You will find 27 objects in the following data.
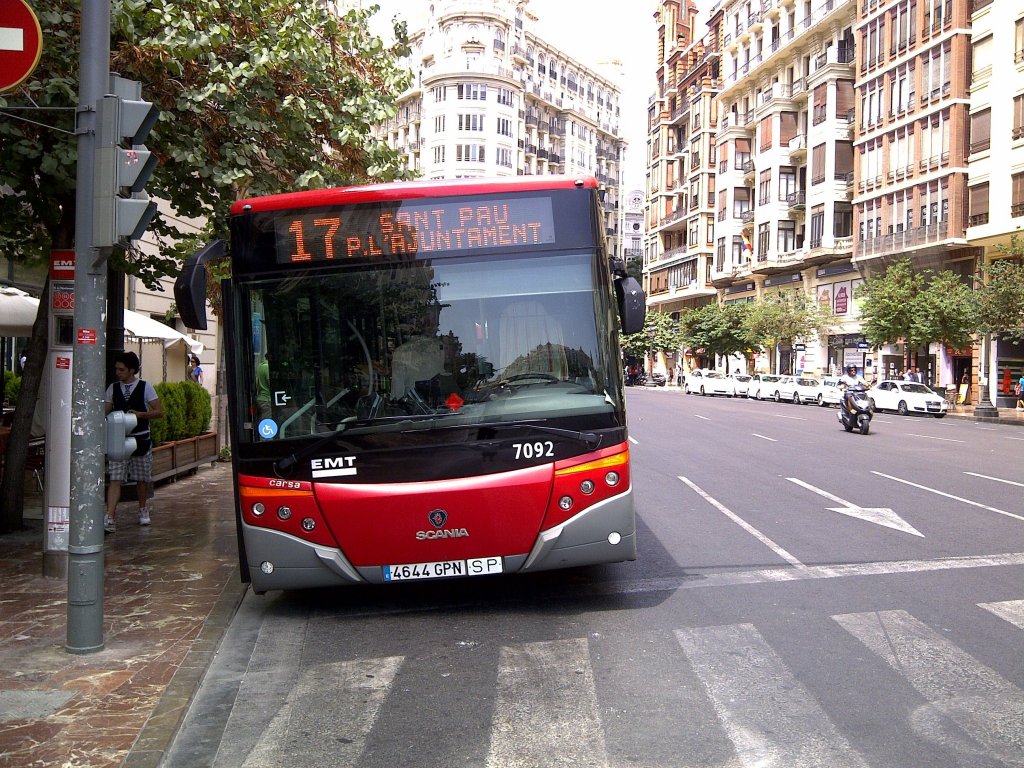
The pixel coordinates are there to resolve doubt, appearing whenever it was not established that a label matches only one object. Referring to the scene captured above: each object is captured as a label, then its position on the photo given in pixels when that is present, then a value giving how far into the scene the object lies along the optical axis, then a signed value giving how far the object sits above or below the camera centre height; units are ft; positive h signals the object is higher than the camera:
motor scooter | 78.23 -3.61
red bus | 21.36 -0.43
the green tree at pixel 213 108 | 27.78 +7.91
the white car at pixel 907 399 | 119.65 -4.31
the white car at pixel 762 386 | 164.96 -3.68
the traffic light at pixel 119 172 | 18.79 +3.68
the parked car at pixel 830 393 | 143.02 -4.16
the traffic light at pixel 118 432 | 21.70 -1.44
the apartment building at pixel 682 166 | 241.35 +51.93
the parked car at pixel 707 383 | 185.88 -3.62
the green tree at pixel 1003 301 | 111.34 +7.08
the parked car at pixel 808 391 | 149.38 -4.13
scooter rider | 79.69 -1.52
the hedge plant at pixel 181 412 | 47.32 -2.31
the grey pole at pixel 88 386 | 18.79 -0.36
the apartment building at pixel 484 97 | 288.92 +81.33
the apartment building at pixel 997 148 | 124.98 +27.71
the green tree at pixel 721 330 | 202.90 +7.19
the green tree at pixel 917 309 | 123.44 +7.01
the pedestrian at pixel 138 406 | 33.37 -1.32
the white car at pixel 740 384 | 180.23 -3.57
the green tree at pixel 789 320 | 170.60 +7.69
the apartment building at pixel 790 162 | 169.99 +38.63
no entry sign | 20.04 +6.57
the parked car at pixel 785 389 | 157.28 -4.02
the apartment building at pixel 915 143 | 135.54 +32.20
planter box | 44.65 -4.37
